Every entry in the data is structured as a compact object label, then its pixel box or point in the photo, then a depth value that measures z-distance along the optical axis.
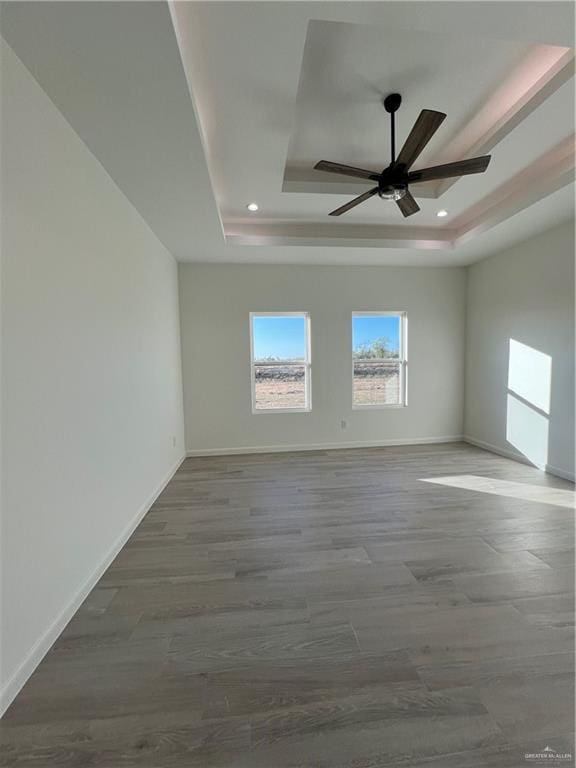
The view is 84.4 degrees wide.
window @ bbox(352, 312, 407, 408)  4.89
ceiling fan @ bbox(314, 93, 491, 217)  1.90
